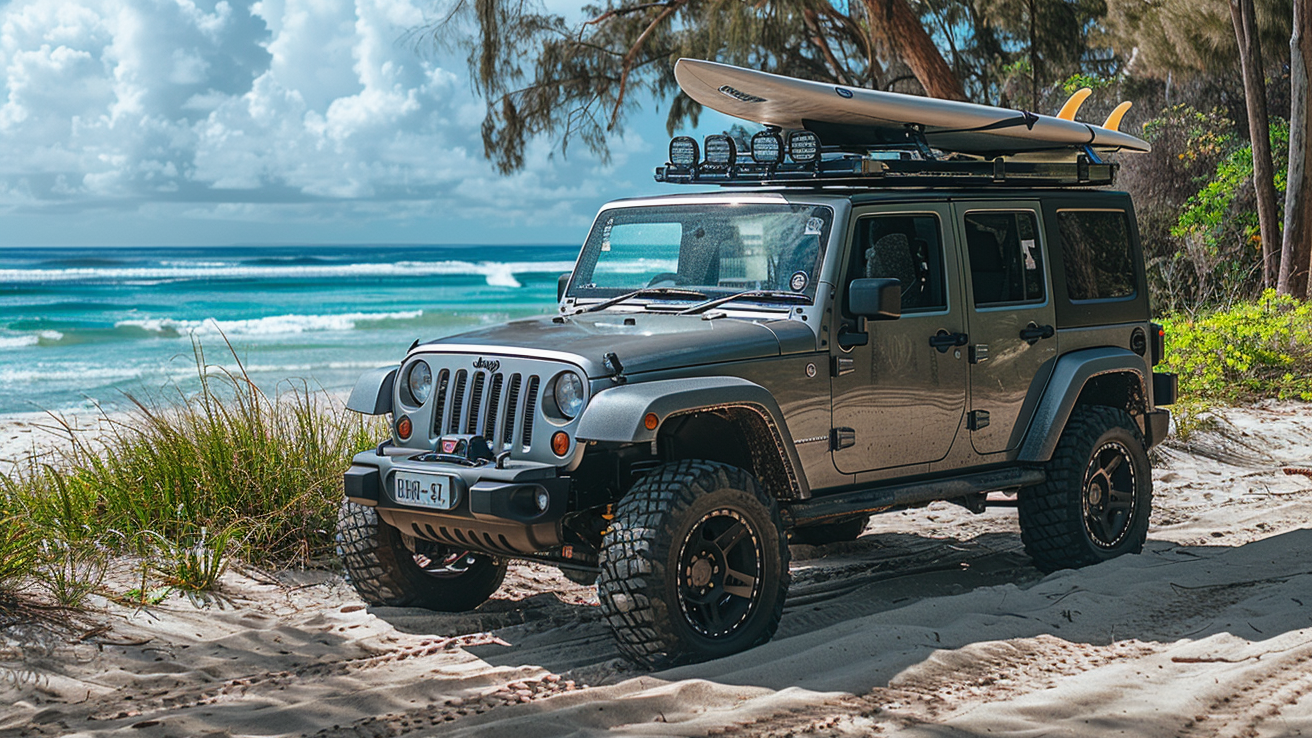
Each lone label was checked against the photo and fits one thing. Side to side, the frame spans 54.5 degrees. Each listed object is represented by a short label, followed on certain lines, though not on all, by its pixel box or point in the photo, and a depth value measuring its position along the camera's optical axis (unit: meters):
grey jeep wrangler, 4.73
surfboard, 5.79
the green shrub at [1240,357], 11.75
